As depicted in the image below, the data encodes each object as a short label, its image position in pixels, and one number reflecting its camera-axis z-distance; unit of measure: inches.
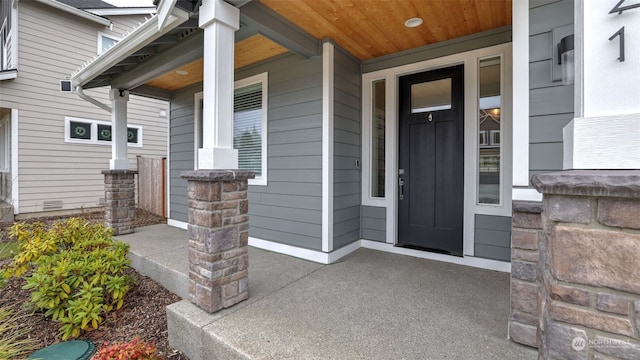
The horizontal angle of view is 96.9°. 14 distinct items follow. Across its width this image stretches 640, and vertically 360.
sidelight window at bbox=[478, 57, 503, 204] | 122.9
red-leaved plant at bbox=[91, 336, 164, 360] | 68.9
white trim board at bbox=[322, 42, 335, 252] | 133.1
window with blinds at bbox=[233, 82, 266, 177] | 165.2
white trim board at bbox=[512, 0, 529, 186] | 71.4
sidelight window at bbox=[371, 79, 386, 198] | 152.3
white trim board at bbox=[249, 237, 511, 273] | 123.9
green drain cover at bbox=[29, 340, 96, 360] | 86.1
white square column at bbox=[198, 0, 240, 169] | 90.1
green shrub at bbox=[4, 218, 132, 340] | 99.8
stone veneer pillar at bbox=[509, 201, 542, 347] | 67.9
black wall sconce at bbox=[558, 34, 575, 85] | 63.8
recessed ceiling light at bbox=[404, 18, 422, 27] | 112.5
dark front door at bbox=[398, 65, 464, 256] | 132.7
